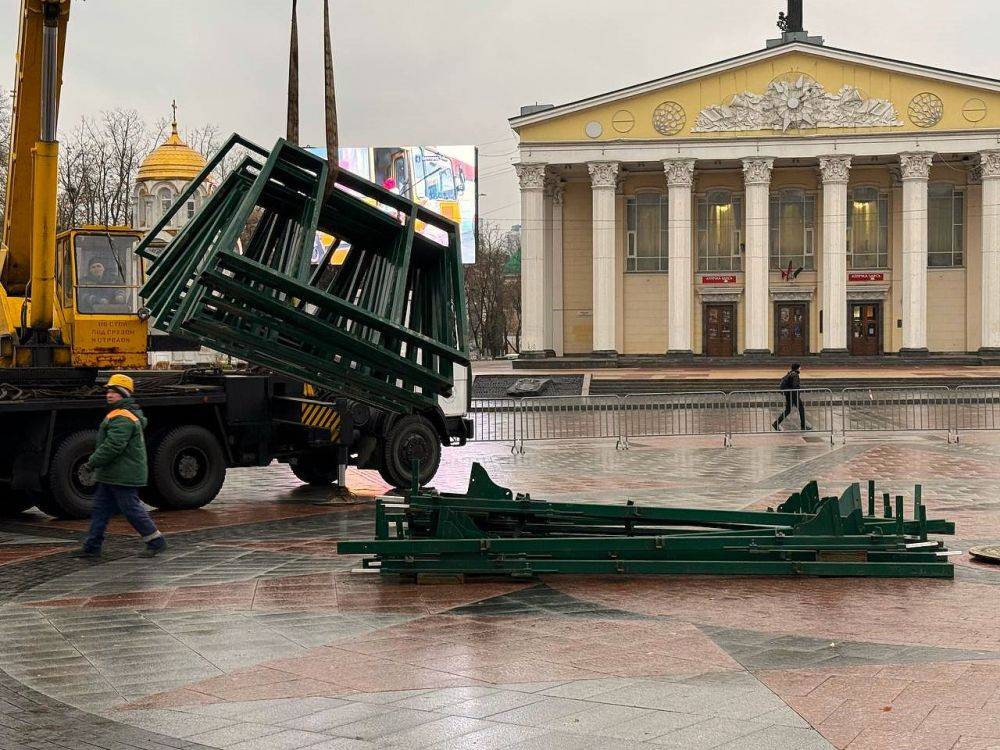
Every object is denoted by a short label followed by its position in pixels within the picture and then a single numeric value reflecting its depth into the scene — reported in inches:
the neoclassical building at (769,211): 2336.4
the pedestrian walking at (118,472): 448.5
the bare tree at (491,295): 3885.3
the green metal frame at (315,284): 494.0
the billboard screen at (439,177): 2159.2
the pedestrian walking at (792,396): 1139.3
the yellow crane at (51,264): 627.5
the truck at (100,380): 604.7
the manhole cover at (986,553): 429.4
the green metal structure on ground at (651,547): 392.8
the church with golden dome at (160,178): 2564.0
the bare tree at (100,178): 2343.8
